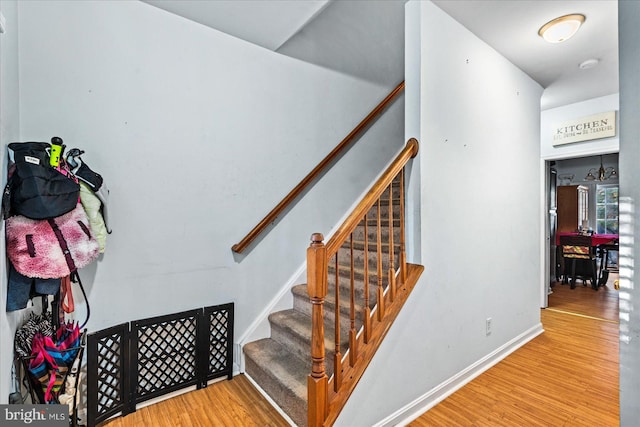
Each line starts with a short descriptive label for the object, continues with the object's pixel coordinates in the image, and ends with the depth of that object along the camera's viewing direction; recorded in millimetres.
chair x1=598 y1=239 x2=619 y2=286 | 5266
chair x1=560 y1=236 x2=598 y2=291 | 4980
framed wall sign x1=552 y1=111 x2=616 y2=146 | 3523
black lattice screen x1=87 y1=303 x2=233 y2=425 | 1824
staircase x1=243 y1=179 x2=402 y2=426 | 1821
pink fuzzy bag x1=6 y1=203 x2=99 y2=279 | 1418
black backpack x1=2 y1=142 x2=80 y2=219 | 1398
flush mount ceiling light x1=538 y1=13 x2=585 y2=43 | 2164
